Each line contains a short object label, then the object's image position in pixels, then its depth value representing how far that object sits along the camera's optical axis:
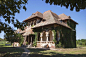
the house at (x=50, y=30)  19.77
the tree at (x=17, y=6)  3.85
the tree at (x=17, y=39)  19.58
